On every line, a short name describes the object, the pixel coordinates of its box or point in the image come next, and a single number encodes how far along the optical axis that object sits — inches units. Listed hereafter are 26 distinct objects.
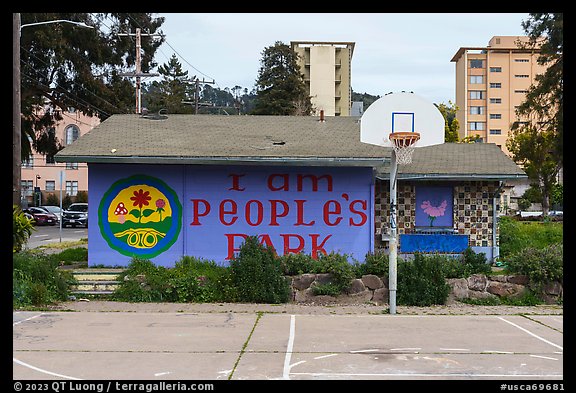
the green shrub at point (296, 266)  599.2
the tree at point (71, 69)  1630.2
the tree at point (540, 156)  1785.2
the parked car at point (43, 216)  2030.0
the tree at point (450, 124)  1867.6
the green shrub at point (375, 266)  595.5
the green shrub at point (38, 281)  559.5
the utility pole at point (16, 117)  760.3
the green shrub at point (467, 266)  599.8
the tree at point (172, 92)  2819.9
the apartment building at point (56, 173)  2913.4
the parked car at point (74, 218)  1851.6
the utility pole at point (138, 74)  1440.7
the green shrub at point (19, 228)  664.4
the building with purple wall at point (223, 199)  656.4
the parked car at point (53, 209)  2130.8
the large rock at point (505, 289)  600.1
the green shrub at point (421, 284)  577.9
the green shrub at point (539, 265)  588.7
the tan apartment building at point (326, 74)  3572.8
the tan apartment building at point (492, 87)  3873.0
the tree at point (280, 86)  2445.9
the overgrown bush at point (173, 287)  585.0
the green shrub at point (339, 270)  587.8
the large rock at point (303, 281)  595.2
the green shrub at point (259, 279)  578.6
